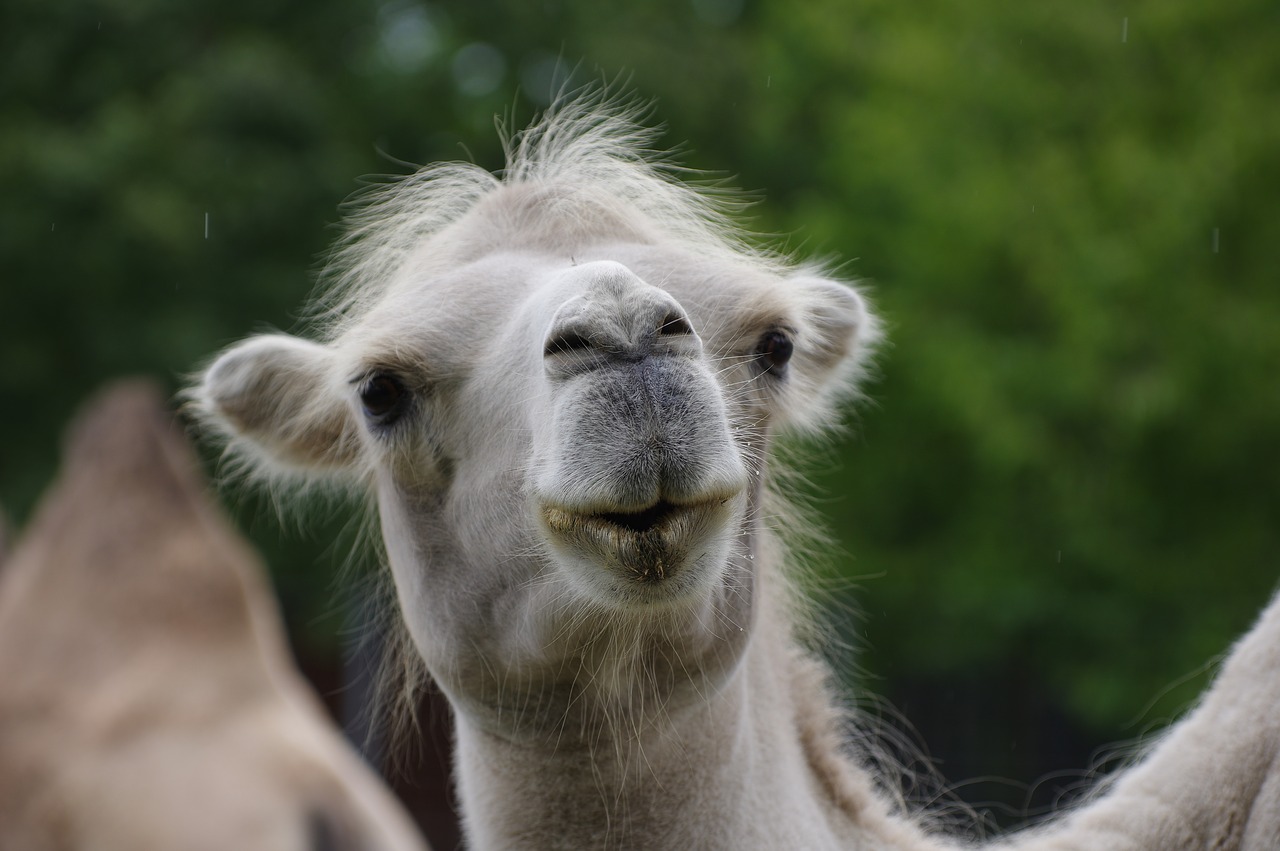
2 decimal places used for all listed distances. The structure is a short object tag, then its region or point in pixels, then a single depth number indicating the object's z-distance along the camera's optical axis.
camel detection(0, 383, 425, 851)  5.89
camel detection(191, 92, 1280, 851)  6.01
